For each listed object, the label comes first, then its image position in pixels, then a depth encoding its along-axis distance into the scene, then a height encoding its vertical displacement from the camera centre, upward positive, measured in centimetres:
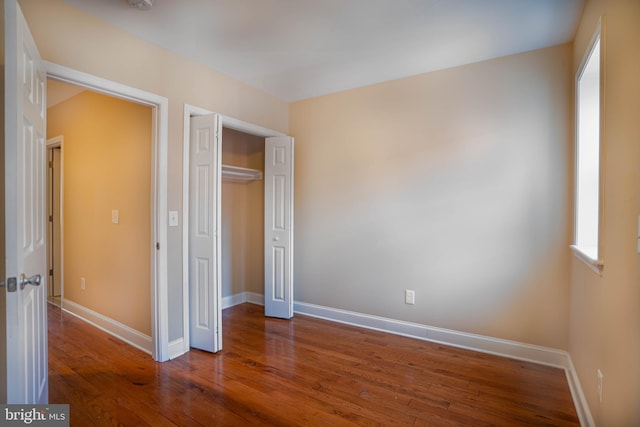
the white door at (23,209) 121 +0
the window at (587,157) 194 +35
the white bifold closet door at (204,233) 260 -21
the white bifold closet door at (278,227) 346 -20
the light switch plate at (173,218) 250 -8
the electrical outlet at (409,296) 296 -84
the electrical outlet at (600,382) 149 -84
